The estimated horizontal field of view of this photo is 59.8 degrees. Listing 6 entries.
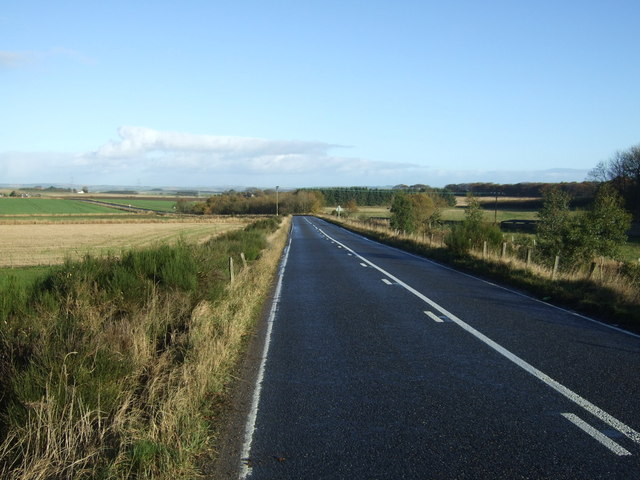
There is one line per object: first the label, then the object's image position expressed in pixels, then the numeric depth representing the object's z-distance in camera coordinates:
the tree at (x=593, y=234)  22.98
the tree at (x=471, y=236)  25.47
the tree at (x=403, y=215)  48.34
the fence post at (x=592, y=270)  15.48
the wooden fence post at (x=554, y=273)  16.39
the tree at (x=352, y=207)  149.50
